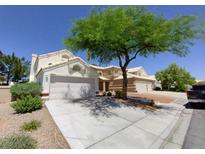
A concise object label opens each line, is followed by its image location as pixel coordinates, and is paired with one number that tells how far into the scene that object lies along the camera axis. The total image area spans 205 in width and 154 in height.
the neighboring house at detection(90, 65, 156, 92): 22.55
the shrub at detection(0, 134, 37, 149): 3.49
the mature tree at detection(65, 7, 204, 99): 7.45
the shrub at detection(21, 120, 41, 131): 4.75
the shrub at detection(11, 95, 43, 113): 6.98
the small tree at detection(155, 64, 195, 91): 26.71
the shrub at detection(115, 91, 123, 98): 11.92
